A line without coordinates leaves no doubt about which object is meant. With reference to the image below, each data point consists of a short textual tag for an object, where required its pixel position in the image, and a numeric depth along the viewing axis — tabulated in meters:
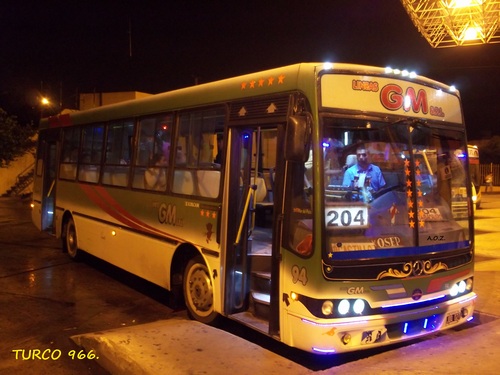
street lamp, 29.09
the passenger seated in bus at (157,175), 6.80
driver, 4.56
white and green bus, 4.39
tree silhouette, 26.20
